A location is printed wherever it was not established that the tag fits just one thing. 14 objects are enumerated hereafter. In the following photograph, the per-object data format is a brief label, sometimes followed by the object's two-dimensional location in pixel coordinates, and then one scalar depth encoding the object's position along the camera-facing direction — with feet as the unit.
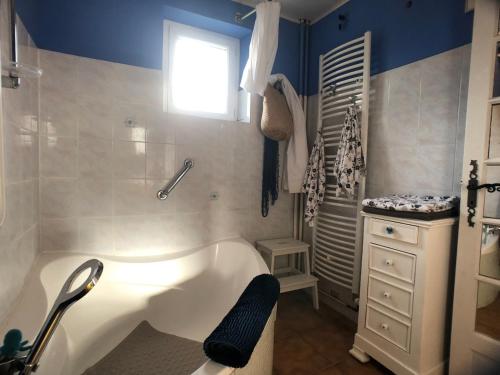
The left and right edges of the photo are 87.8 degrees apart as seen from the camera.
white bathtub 3.57
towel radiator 5.95
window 6.50
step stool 6.60
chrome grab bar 5.79
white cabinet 4.15
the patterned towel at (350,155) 5.74
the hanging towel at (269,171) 7.13
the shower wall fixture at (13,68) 2.86
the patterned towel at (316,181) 6.80
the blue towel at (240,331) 2.35
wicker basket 6.46
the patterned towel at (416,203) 4.08
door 3.81
